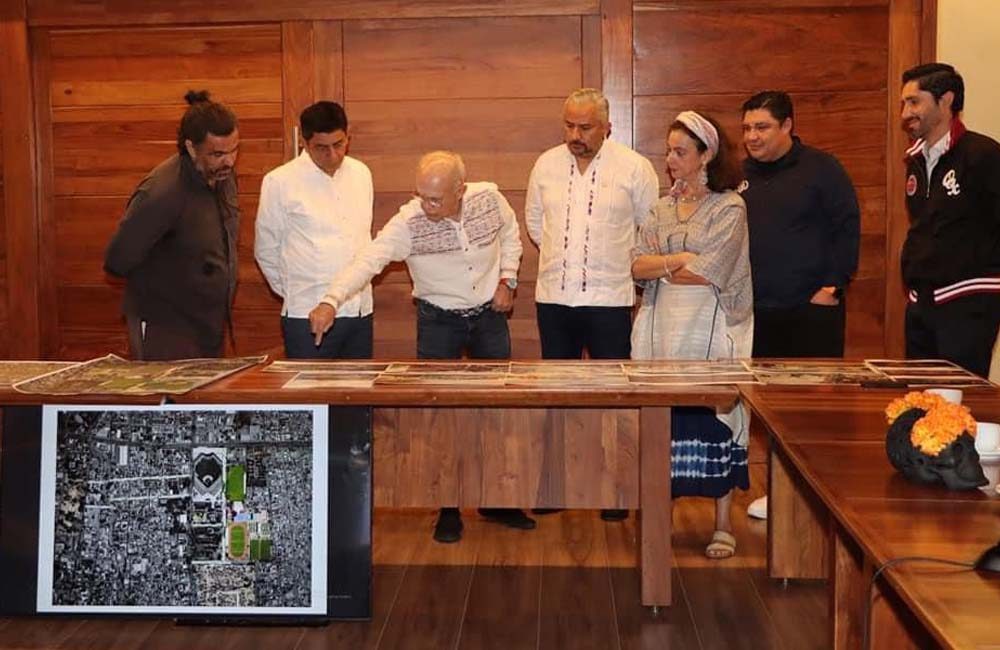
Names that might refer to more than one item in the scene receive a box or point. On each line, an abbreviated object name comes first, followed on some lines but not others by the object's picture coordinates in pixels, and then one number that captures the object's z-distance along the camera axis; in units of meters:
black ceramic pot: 2.15
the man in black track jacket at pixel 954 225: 4.00
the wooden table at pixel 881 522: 1.62
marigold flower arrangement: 2.17
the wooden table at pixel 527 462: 3.52
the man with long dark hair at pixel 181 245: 3.90
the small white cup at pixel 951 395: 2.72
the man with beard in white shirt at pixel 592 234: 4.44
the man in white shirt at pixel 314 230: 4.42
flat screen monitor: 3.38
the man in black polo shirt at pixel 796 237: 4.28
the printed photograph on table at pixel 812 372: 3.33
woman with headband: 3.88
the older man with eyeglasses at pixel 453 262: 4.14
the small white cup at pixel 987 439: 2.34
